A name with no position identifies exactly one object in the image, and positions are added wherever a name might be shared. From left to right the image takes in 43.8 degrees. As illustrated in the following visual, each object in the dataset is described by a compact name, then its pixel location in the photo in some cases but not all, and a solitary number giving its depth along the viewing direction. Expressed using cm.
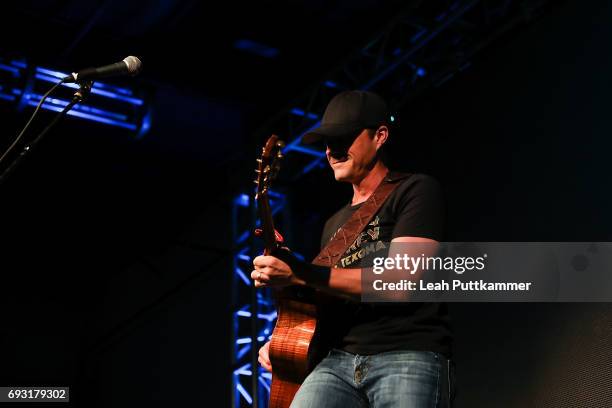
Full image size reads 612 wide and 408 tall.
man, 240
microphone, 291
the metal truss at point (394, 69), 587
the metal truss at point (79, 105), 686
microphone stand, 279
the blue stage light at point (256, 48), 741
